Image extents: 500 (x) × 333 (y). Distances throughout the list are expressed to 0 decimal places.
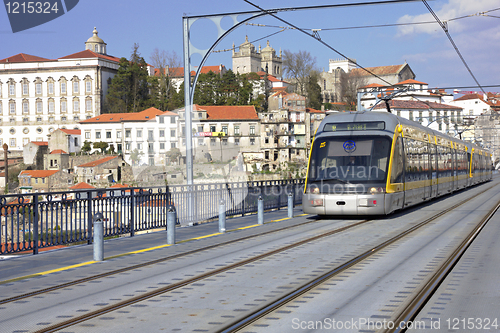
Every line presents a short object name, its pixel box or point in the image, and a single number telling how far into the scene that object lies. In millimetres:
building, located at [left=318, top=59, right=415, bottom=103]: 178000
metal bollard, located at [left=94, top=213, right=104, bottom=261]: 10734
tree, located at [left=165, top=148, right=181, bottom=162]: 105000
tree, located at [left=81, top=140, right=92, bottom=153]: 115688
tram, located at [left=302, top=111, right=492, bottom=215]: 17266
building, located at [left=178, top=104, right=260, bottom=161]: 109438
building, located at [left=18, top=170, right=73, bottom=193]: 100938
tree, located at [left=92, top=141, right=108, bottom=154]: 115625
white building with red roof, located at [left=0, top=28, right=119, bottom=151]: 136125
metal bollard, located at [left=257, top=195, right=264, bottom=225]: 17797
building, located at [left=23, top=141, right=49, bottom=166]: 118625
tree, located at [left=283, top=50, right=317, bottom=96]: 149875
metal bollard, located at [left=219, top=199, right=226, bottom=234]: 15258
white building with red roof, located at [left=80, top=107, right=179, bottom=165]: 112625
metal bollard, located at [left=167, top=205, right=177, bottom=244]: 13016
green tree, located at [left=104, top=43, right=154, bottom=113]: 127062
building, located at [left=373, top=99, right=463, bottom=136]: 124412
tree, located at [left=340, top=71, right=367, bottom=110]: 168625
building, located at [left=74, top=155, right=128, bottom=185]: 103250
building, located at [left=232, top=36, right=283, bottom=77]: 184250
